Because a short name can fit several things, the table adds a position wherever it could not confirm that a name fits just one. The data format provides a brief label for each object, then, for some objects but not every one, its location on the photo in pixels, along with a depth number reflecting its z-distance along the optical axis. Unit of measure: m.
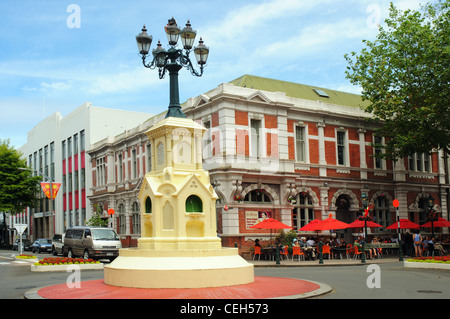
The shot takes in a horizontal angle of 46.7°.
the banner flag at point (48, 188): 34.25
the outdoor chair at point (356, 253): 29.04
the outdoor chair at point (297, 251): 28.10
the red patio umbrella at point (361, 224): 31.02
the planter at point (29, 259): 30.39
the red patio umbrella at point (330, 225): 28.36
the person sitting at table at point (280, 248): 29.66
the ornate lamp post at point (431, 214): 32.84
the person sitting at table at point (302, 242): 30.48
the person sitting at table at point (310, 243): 30.19
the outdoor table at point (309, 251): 28.84
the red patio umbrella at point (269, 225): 28.16
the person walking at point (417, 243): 30.59
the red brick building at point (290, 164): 30.89
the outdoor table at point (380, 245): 29.12
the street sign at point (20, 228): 33.59
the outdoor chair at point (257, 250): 28.89
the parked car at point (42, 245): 45.50
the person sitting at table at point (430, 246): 30.75
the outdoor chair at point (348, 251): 29.96
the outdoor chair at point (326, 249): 29.28
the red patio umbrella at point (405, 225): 32.66
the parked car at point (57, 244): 38.50
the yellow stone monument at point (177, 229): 13.00
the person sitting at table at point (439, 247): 30.44
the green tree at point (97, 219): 44.25
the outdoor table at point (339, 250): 30.10
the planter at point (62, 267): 22.49
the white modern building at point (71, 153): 52.28
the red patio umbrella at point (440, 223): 34.00
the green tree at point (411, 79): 29.91
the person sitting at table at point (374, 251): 30.34
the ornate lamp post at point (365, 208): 29.31
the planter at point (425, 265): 20.67
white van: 29.05
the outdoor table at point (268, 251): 28.89
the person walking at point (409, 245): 32.66
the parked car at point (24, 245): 51.74
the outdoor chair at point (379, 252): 31.30
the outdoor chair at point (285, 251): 28.99
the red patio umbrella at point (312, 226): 28.87
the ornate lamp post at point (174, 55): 14.58
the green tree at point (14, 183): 54.84
